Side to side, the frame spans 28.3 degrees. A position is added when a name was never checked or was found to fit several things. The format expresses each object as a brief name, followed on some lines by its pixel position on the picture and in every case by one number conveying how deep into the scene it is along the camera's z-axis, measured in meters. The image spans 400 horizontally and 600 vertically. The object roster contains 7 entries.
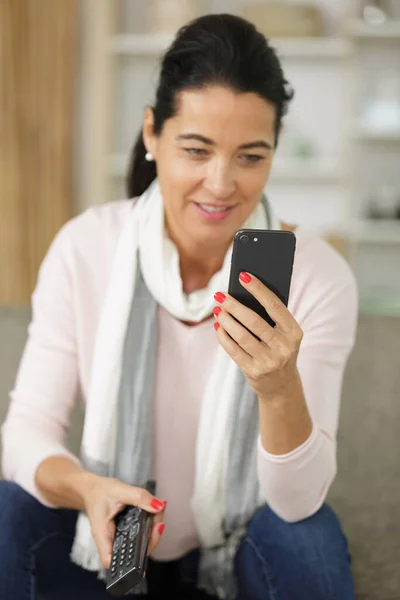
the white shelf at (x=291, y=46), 3.42
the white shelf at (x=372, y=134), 3.44
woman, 0.91
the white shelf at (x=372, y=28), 3.36
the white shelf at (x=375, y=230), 3.47
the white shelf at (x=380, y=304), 3.38
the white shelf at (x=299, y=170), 3.52
